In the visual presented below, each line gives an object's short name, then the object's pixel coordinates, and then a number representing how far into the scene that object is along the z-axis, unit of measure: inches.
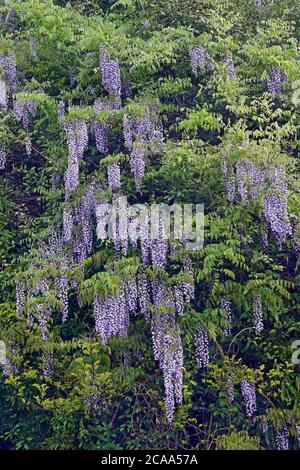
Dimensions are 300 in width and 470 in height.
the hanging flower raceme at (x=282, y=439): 550.3
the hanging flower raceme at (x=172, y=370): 542.0
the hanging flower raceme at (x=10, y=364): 561.3
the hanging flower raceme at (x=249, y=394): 557.3
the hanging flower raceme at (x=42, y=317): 572.7
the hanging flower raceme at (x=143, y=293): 571.8
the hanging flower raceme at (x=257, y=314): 574.9
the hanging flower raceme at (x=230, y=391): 556.7
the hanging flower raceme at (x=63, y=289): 585.3
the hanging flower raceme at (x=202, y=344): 569.6
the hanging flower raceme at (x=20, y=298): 584.4
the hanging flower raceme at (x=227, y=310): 582.9
